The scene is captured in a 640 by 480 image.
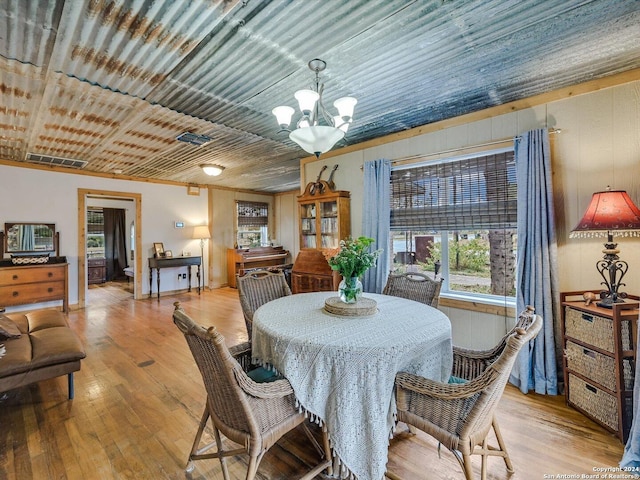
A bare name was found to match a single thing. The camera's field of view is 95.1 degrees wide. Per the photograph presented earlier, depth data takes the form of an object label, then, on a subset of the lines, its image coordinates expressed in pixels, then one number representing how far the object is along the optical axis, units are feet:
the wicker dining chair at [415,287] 8.18
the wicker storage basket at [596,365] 6.33
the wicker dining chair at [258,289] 8.22
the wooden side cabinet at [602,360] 6.15
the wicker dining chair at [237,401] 4.07
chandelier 6.56
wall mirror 15.57
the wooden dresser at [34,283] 14.62
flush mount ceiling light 16.11
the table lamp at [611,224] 6.32
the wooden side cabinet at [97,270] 26.30
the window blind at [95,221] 27.09
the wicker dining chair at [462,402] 4.00
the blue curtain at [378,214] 11.76
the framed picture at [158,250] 20.71
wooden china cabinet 13.00
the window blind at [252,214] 26.22
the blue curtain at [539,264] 8.07
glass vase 6.68
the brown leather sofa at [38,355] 6.76
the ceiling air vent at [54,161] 15.01
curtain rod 8.44
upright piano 23.75
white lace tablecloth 4.58
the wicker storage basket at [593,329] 6.38
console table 20.02
